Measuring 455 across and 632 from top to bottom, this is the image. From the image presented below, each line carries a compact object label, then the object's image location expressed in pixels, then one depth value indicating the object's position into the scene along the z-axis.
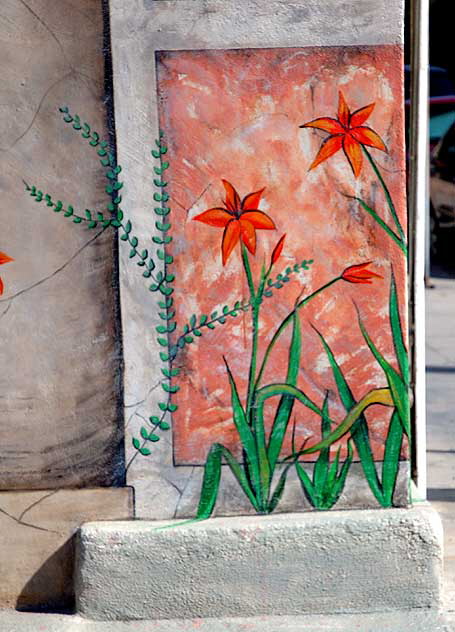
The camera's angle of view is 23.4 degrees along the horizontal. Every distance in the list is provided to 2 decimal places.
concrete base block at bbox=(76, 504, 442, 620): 3.95
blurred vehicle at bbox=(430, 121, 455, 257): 11.80
